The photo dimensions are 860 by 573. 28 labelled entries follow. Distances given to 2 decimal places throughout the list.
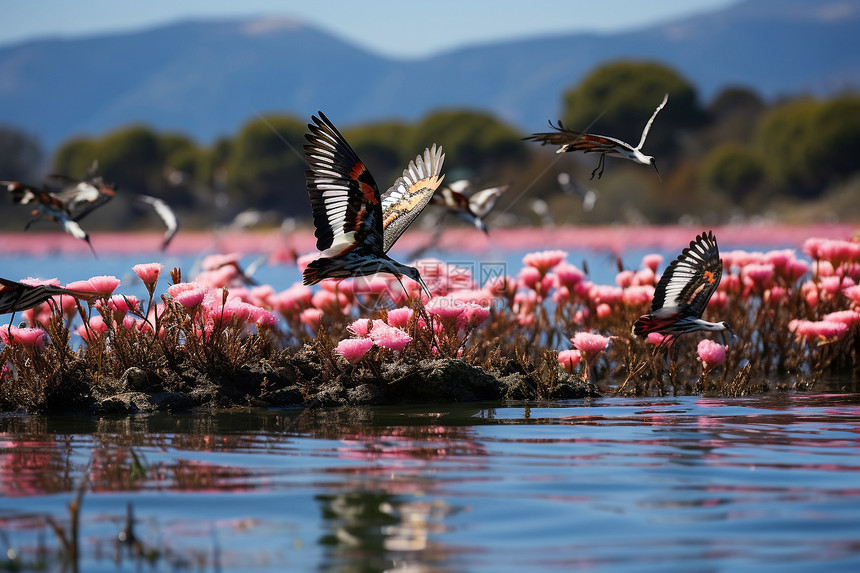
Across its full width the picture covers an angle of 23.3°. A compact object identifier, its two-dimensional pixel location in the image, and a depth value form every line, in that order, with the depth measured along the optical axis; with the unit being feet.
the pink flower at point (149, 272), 38.83
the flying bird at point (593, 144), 33.24
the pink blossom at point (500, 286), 54.25
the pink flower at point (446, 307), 40.11
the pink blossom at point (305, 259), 47.55
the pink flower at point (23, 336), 38.22
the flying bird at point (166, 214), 55.01
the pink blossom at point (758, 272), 53.88
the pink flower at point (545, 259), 51.98
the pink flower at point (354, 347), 37.01
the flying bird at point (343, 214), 33.68
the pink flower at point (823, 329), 46.85
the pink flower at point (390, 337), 37.55
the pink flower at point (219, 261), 55.21
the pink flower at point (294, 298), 52.13
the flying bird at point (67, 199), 44.68
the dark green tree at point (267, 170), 478.18
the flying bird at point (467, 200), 50.98
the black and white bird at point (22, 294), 34.24
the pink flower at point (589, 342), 41.81
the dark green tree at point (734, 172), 385.70
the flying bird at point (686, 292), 39.81
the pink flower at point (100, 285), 38.65
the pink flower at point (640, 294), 49.26
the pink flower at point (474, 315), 40.40
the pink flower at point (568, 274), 52.60
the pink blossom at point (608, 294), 51.65
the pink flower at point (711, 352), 42.24
